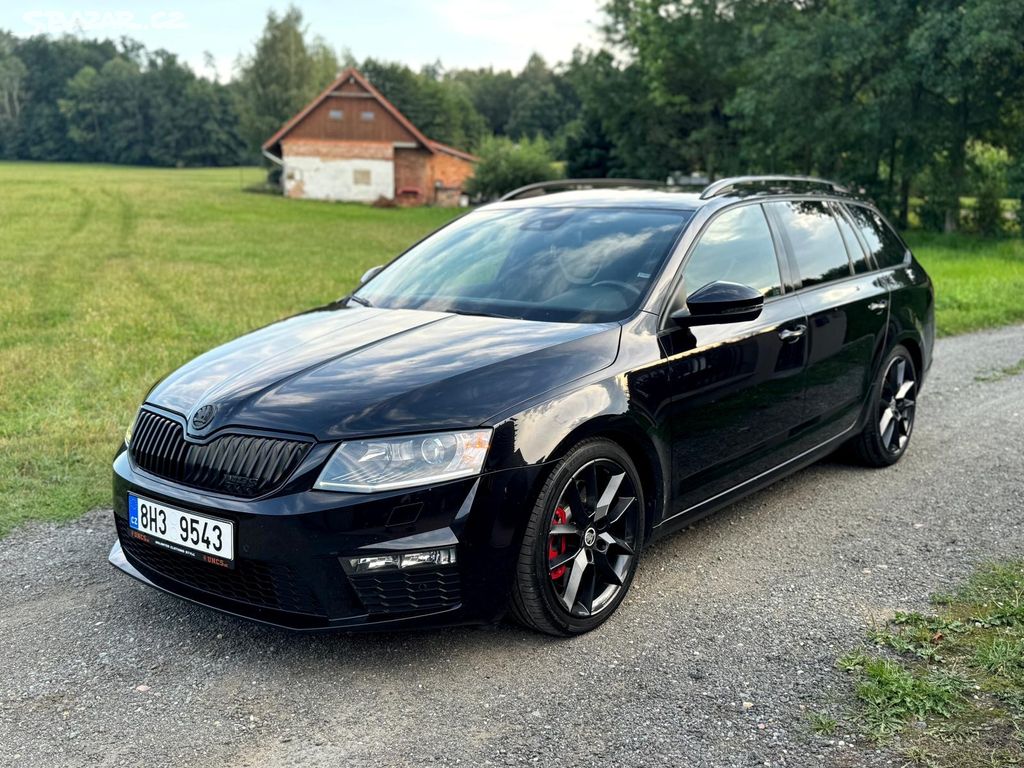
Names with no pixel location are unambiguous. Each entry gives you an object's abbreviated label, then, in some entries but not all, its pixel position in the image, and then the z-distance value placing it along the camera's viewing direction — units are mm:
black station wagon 3104
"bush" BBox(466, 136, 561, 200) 45062
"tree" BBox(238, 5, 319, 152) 74688
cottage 52969
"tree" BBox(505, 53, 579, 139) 106062
